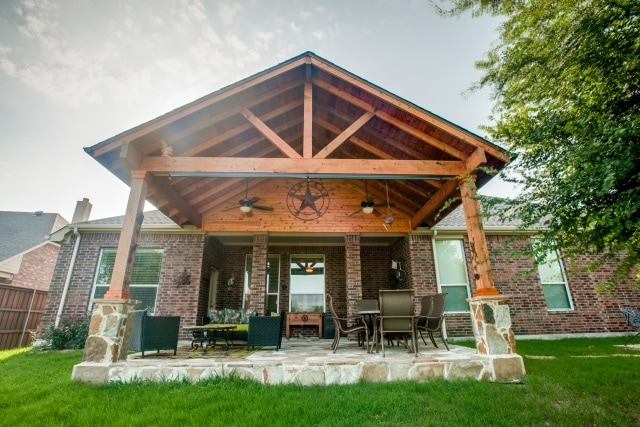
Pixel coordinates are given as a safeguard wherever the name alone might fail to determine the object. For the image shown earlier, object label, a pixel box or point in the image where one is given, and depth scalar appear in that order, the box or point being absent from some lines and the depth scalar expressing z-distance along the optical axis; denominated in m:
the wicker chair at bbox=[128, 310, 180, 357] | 4.30
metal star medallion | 7.57
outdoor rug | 4.35
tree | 2.44
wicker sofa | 4.77
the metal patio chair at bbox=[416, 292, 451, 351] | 4.75
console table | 8.16
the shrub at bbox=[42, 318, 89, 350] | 6.39
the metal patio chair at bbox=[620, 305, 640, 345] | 7.21
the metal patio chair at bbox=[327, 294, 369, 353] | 4.51
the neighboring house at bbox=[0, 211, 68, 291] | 10.87
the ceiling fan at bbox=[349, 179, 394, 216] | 6.67
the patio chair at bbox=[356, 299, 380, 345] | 5.18
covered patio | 3.97
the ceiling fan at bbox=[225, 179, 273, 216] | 6.52
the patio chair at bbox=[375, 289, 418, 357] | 4.35
